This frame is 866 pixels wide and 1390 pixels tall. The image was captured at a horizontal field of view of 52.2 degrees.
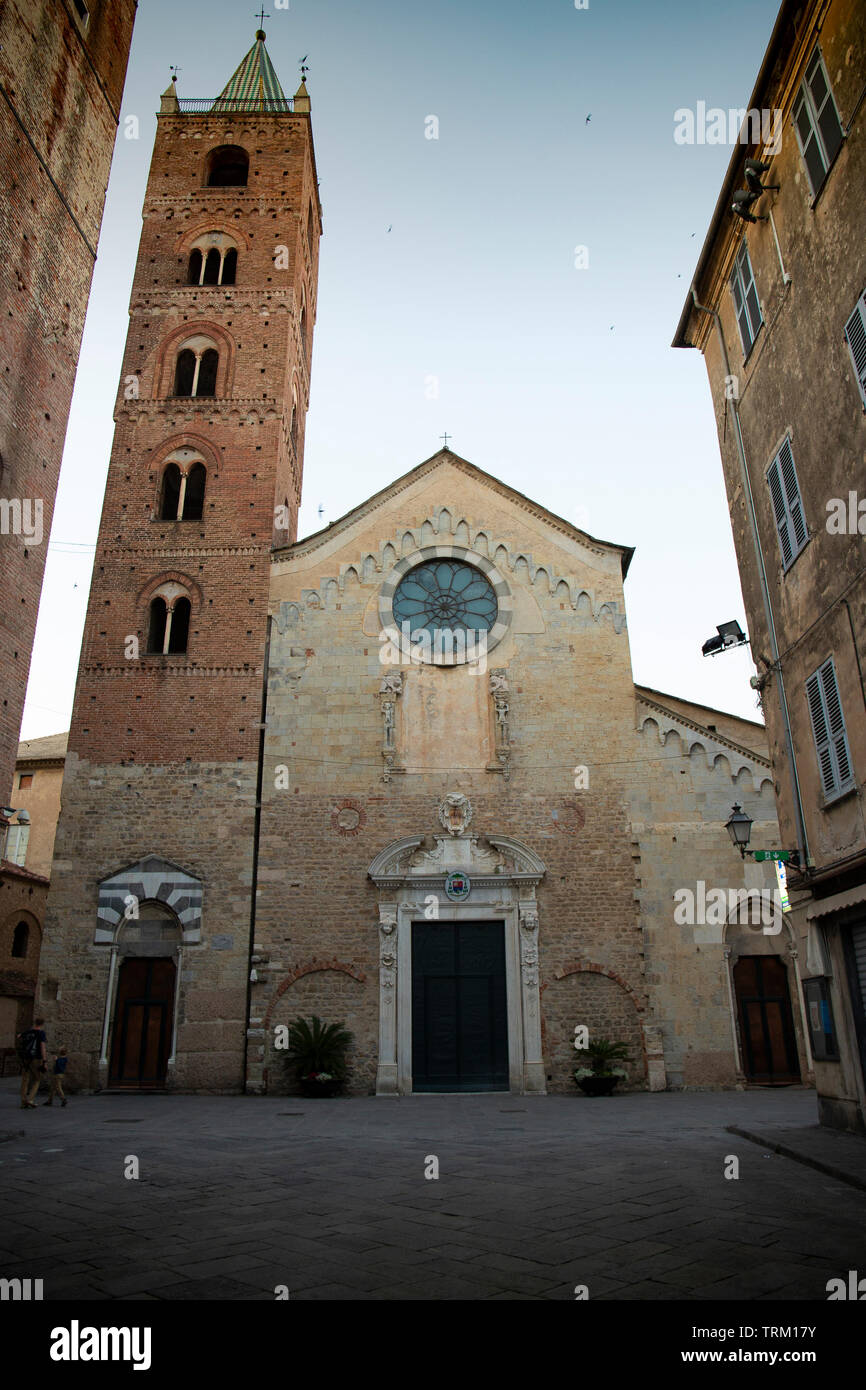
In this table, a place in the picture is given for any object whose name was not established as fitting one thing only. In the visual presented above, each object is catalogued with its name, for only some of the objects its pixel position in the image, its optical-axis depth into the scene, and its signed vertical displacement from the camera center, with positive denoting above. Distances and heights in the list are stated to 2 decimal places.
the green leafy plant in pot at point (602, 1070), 17.66 -0.69
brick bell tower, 18.89 +9.75
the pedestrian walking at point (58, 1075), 16.30 -0.64
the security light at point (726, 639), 13.27 +5.52
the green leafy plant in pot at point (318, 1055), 17.67 -0.37
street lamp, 12.73 +2.77
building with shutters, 9.77 +6.60
